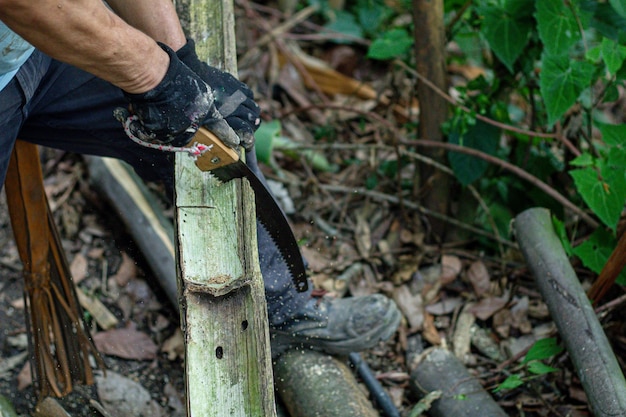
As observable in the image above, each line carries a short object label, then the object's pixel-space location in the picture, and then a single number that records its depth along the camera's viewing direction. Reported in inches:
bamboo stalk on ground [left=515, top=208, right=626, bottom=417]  87.4
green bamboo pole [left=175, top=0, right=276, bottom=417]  71.2
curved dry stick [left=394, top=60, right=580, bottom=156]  115.0
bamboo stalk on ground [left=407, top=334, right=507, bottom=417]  100.3
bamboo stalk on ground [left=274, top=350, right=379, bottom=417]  94.3
